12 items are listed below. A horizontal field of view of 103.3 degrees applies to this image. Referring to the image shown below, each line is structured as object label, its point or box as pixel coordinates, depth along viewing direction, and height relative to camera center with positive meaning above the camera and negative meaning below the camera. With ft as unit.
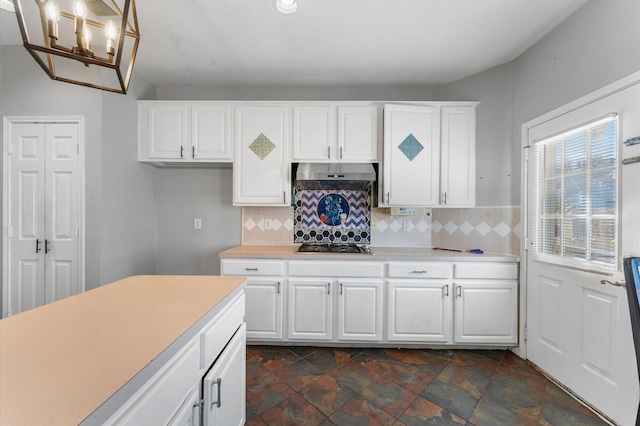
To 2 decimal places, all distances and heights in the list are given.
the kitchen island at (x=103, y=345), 1.62 -1.23
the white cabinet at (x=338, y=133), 8.26 +2.55
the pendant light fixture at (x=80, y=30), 2.94 +2.23
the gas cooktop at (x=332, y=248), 8.15 -1.27
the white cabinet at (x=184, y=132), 8.36 +2.58
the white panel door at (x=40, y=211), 7.28 -0.06
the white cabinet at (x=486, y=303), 7.36 -2.67
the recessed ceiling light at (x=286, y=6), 5.46 +4.51
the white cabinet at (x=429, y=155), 8.12 +1.81
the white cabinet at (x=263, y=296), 7.59 -2.57
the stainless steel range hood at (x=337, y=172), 7.97 +1.23
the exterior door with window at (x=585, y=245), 4.79 -0.72
